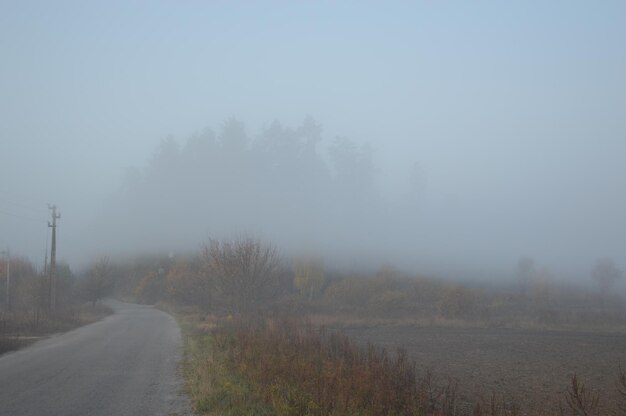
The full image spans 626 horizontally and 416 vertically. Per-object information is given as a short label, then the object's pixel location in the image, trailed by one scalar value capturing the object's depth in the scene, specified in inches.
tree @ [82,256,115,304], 2370.8
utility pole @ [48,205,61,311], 1469.0
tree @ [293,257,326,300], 2153.1
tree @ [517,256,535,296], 2812.3
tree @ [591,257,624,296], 2966.5
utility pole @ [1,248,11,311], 1696.4
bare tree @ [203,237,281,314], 1179.9
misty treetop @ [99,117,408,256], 2249.0
